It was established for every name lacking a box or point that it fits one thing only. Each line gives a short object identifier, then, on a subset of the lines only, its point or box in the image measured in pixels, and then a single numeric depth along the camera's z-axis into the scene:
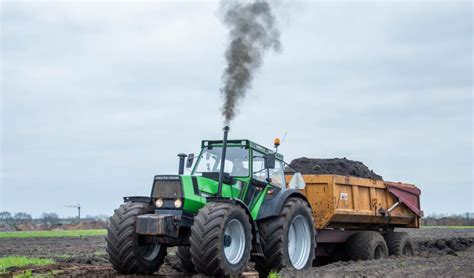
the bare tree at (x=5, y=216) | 85.69
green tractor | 11.30
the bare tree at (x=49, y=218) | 84.78
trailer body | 16.23
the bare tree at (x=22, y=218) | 85.14
